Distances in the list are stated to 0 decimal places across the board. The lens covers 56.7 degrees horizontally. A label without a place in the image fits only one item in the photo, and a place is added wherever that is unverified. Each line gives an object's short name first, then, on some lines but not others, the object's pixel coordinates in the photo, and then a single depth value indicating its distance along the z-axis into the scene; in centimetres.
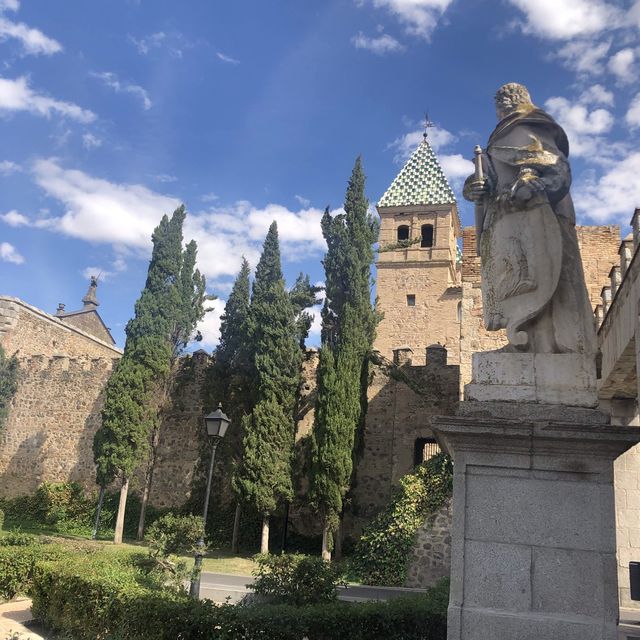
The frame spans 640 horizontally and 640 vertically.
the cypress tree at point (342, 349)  1544
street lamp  905
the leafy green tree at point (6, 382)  2383
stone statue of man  388
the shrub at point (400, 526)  1306
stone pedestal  332
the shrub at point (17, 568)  823
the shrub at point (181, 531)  1005
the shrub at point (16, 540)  954
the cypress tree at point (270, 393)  1602
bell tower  2992
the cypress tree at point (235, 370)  1783
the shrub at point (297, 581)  641
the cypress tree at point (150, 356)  1803
